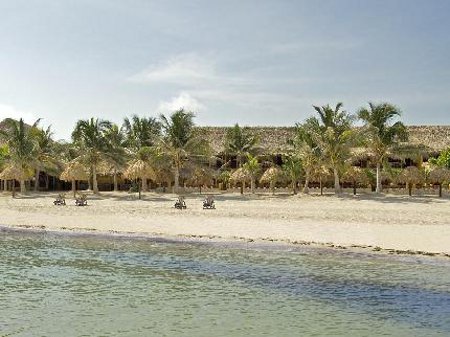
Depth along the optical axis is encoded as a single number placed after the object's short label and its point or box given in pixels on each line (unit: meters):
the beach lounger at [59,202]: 29.62
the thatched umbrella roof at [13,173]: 36.94
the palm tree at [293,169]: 36.81
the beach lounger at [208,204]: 26.73
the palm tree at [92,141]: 36.88
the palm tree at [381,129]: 35.56
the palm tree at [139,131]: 40.69
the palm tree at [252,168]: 37.38
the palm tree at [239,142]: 40.09
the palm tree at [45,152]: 40.41
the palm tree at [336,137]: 34.31
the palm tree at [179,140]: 37.56
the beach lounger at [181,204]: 26.94
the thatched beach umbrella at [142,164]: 35.81
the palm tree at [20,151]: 37.66
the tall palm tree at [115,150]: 37.91
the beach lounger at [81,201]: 29.08
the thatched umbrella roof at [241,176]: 37.47
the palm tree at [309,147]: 35.19
